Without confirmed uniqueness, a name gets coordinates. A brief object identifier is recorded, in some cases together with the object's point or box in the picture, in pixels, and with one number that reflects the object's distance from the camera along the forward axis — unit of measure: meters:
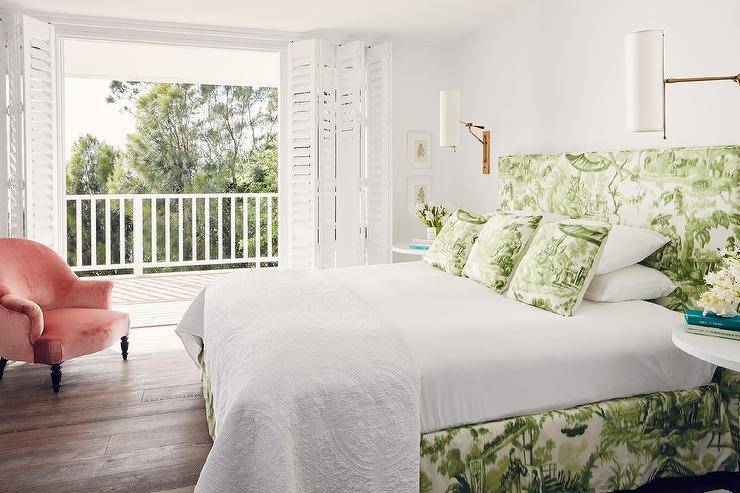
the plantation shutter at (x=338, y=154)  5.16
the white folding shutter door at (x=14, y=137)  4.45
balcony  7.04
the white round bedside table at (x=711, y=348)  1.93
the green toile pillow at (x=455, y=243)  3.60
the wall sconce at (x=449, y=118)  4.70
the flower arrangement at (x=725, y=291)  2.13
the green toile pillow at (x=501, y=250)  3.10
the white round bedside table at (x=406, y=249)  4.77
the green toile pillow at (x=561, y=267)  2.63
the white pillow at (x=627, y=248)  2.85
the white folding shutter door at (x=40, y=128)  4.46
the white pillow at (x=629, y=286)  2.82
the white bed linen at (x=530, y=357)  2.11
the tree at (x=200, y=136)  8.59
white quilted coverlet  1.78
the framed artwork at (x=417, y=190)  5.60
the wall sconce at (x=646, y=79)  2.59
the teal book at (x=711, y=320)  2.15
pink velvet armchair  3.43
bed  1.87
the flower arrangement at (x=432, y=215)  4.94
